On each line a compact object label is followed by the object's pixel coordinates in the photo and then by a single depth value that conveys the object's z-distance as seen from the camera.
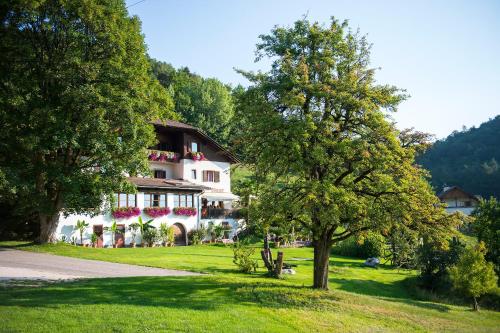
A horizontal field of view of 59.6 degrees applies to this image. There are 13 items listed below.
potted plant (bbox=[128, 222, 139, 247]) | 39.81
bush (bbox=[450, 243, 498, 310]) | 21.55
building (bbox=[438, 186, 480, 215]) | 83.06
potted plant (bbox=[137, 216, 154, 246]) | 40.22
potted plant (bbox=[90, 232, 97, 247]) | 36.16
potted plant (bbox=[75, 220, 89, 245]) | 36.03
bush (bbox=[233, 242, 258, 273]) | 25.22
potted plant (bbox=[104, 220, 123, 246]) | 38.16
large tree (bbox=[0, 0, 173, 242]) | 25.75
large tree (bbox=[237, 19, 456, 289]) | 16.84
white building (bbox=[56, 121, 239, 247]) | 39.22
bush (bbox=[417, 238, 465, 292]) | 29.55
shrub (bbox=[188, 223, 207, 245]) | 44.09
